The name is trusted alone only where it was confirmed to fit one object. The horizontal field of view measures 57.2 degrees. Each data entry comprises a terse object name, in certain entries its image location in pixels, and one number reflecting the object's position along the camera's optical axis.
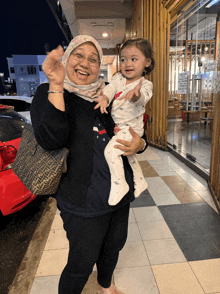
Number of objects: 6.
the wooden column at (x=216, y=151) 2.66
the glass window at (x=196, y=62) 3.62
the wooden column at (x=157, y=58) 4.60
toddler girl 1.00
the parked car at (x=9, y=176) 2.10
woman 0.94
